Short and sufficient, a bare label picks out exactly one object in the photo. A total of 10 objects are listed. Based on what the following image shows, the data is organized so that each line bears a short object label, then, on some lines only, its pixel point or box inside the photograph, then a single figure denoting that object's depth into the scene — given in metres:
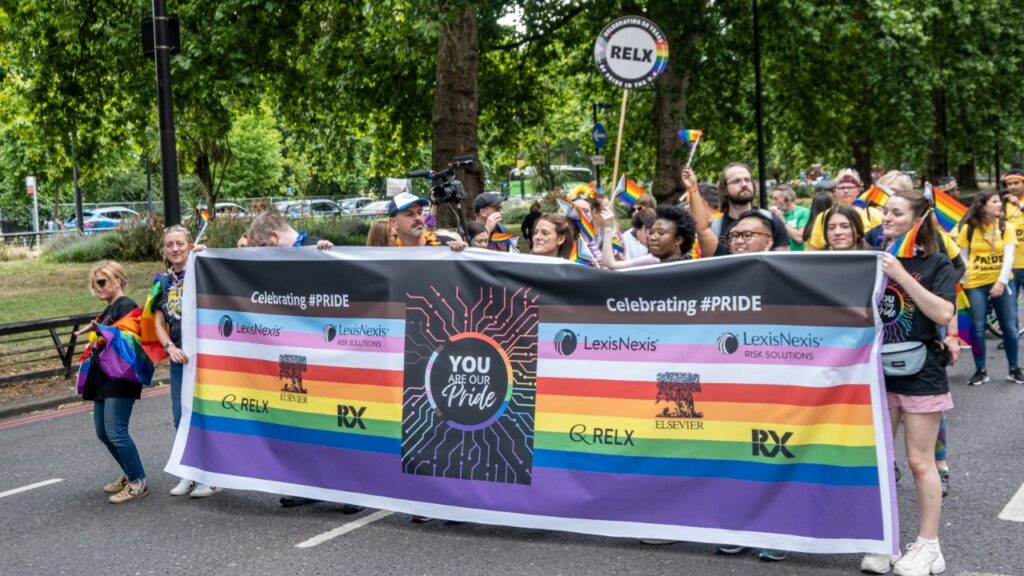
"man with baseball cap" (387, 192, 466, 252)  6.56
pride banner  4.93
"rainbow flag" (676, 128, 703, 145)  7.46
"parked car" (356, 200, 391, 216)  47.47
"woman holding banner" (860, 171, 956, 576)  4.91
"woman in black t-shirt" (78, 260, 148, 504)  6.67
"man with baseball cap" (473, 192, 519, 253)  9.16
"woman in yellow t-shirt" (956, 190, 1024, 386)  10.02
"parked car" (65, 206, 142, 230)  46.53
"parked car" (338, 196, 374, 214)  57.28
